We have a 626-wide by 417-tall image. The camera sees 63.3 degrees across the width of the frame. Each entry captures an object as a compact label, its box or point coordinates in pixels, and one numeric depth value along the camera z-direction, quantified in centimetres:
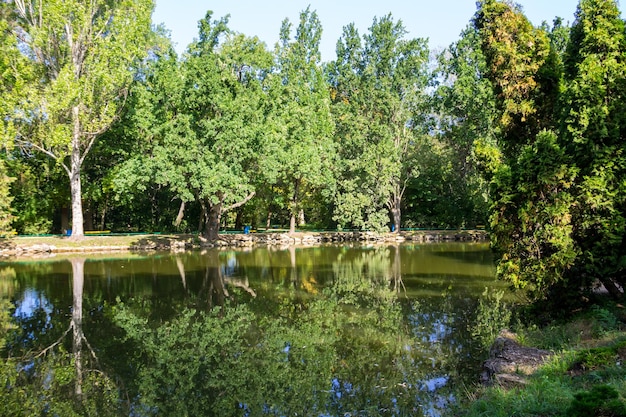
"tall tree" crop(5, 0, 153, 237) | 2753
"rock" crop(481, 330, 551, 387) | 684
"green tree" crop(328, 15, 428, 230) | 3753
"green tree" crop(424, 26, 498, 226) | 3631
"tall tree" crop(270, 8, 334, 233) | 3372
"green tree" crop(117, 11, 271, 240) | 2950
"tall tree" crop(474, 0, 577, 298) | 972
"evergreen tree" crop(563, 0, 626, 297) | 947
